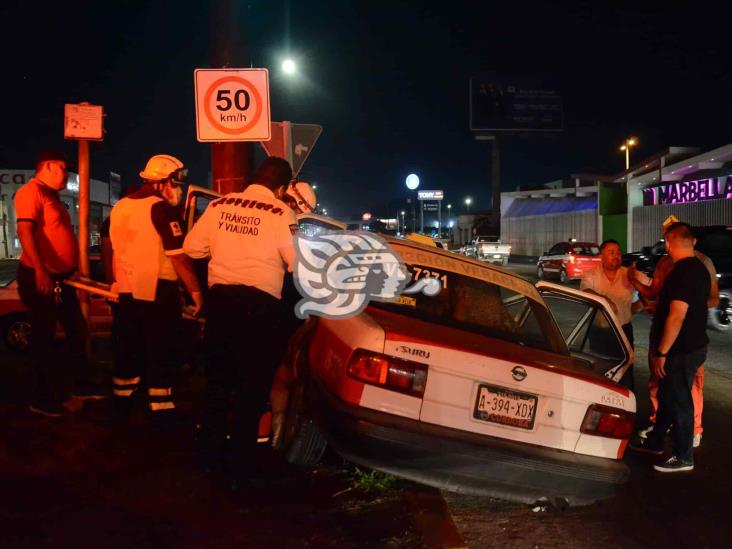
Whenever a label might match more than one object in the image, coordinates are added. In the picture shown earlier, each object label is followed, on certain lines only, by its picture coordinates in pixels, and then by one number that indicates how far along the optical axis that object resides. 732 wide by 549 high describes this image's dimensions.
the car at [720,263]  12.22
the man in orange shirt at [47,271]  5.09
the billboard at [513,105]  48.78
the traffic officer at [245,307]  3.91
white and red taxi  3.59
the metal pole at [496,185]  54.94
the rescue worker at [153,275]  4.86
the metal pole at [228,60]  6.86
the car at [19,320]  8.44
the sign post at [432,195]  65.88
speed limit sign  6.53
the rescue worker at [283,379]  4.35
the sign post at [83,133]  7.07
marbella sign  26.53
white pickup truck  34.22
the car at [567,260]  22.77
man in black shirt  4.82
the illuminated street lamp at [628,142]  50.00
